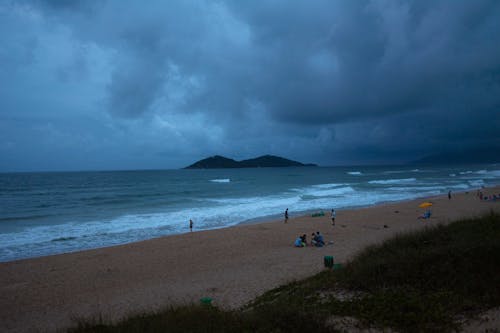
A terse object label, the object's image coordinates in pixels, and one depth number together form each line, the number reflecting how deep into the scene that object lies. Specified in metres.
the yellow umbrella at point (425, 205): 26.80
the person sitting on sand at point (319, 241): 15.04
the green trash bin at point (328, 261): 10.27
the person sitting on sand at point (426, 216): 21.53
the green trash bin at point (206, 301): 7.41
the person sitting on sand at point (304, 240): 15.47
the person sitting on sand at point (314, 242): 15.19
